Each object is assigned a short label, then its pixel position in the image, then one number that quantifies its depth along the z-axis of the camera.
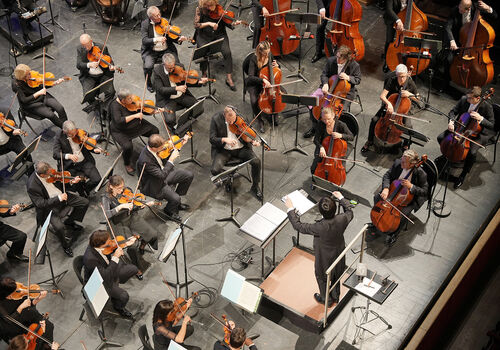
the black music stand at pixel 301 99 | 8.22
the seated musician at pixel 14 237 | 7.71
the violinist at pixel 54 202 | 7.82
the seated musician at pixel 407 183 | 7.53
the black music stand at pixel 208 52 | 8.80
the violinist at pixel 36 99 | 8.90
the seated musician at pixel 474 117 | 8.19
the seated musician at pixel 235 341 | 6.34
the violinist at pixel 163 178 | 8.06
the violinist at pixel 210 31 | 9.59
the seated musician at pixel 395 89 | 8.38
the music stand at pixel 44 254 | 6.95
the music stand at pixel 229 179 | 7.36
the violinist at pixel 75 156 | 8.25
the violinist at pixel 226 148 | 8.35
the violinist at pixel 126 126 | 8.66
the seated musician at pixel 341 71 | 8.75
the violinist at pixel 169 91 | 8.91
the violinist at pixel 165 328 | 6.51
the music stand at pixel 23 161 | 7.78
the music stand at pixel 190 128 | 8.00
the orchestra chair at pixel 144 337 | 6.50
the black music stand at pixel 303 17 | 9.15
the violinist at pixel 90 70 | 9.22
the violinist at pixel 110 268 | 7.04
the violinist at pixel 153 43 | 9.55
